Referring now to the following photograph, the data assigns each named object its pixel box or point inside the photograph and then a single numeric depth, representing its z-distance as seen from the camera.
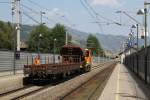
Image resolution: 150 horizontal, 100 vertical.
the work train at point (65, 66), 22.46
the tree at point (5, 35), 89.94
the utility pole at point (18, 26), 29.46
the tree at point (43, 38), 96.75
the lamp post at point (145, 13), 27.28
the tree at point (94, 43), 126.02
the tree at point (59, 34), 102.78
